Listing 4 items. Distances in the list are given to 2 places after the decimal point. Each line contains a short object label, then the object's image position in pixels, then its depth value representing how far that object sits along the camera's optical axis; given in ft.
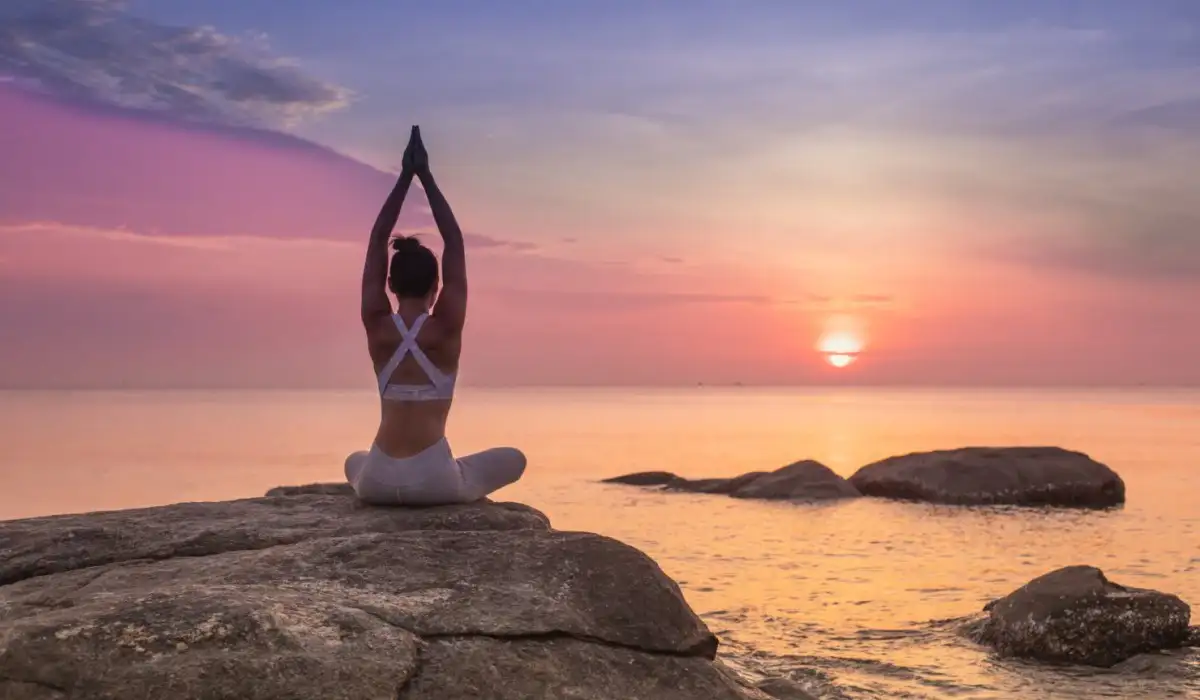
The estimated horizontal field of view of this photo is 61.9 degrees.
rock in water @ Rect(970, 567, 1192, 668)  42.57
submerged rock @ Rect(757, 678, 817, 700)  32.14
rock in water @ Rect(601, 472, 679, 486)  122.93
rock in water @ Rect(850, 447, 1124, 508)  99.19
